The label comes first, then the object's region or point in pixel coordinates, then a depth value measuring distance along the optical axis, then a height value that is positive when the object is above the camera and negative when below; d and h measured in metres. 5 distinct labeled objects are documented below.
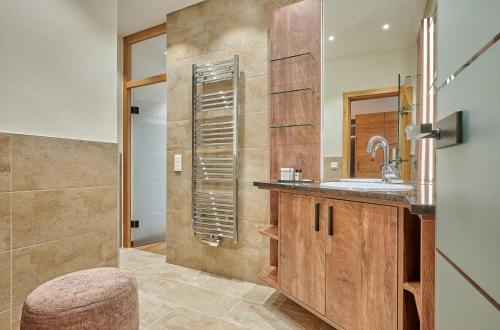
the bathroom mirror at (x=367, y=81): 1.76 +0.59
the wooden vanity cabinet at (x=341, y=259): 1.18 -0.52
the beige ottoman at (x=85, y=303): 0.95 -0.55
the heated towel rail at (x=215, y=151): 2.38 +0.10
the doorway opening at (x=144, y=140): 3.22 +0.29
